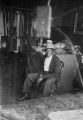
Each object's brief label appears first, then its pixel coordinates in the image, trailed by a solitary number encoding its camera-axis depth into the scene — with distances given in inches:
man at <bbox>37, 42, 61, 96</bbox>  95.4
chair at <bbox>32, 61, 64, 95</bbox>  94.7
